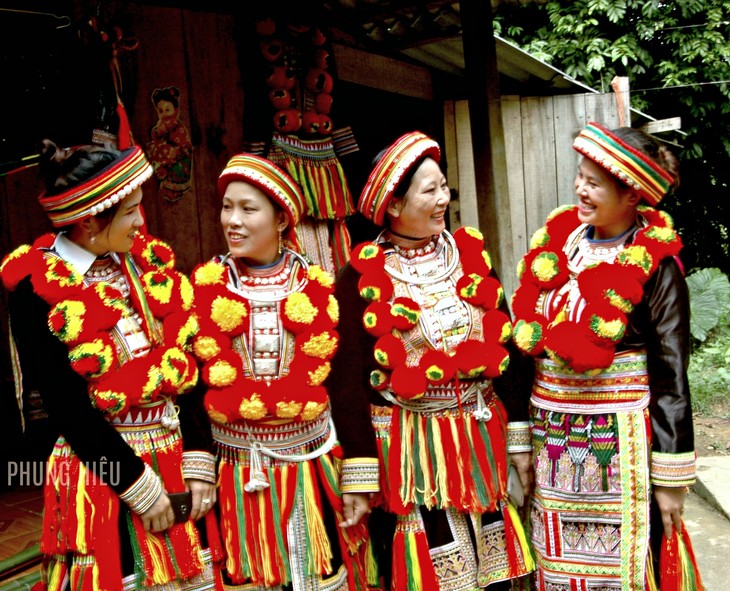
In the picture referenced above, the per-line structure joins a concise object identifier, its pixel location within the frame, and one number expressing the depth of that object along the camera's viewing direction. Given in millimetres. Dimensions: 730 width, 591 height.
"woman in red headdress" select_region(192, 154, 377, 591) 2451
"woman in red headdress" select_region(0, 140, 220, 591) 2146
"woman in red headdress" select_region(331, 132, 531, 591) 2605
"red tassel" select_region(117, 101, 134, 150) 2988
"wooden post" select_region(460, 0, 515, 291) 4324
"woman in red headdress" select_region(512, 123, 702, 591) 2410
